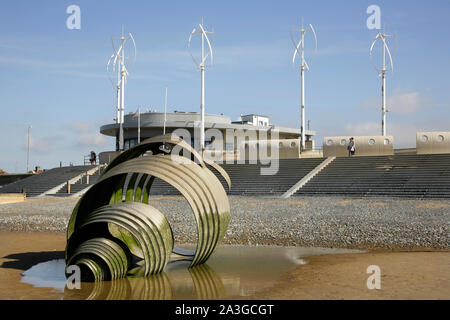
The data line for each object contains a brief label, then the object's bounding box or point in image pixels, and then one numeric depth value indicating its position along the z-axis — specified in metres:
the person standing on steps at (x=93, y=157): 50.11
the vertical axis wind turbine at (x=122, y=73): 47.94
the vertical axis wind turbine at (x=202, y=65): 41.09
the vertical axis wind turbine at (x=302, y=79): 45.28
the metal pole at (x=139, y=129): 50.97
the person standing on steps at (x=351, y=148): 35.94
